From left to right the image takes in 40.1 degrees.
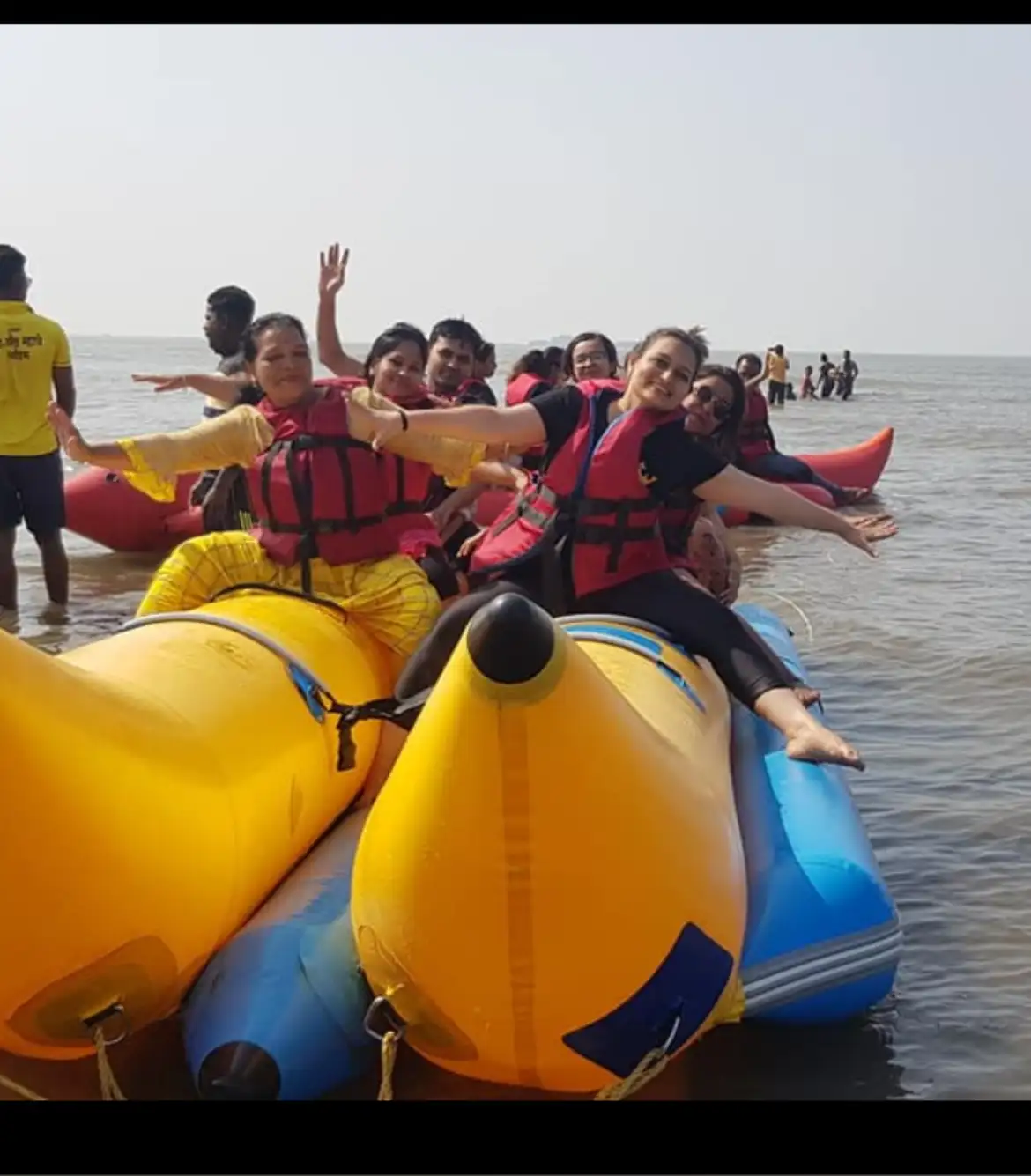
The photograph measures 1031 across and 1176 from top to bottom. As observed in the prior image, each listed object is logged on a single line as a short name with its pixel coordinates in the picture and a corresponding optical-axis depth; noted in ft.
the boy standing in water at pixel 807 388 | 83.66
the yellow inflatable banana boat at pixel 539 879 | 6.04
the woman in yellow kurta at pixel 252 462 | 10.77
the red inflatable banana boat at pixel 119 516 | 23.03
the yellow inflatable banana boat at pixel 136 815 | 6.28
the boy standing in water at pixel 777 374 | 68.28
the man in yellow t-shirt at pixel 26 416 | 17.10
